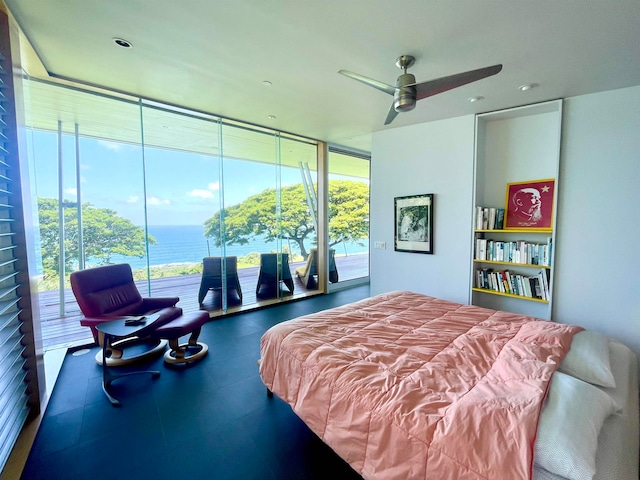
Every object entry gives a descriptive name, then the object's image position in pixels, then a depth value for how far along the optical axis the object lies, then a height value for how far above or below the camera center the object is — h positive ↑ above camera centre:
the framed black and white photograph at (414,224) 4.01 +0.04
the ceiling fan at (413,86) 1.98 +1.06
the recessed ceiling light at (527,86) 2.77 +1.42
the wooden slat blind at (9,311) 1.75 -0.59
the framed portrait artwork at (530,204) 3.27 +0.27
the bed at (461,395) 1.07 -0.83
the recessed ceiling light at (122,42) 2.21 +1.49
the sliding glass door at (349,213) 5.92 +0.31
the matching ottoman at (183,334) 2.73 -1.10
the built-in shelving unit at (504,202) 3.24 +0.27
